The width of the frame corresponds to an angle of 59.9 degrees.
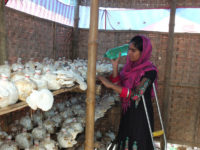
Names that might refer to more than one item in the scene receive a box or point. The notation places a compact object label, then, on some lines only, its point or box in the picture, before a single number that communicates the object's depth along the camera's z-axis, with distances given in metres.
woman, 1.91
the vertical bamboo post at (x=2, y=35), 1.73
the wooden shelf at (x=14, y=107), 0.84
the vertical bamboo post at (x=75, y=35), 3.58
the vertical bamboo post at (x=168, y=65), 3.23
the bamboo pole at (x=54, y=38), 2.86
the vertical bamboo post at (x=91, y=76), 1.45
